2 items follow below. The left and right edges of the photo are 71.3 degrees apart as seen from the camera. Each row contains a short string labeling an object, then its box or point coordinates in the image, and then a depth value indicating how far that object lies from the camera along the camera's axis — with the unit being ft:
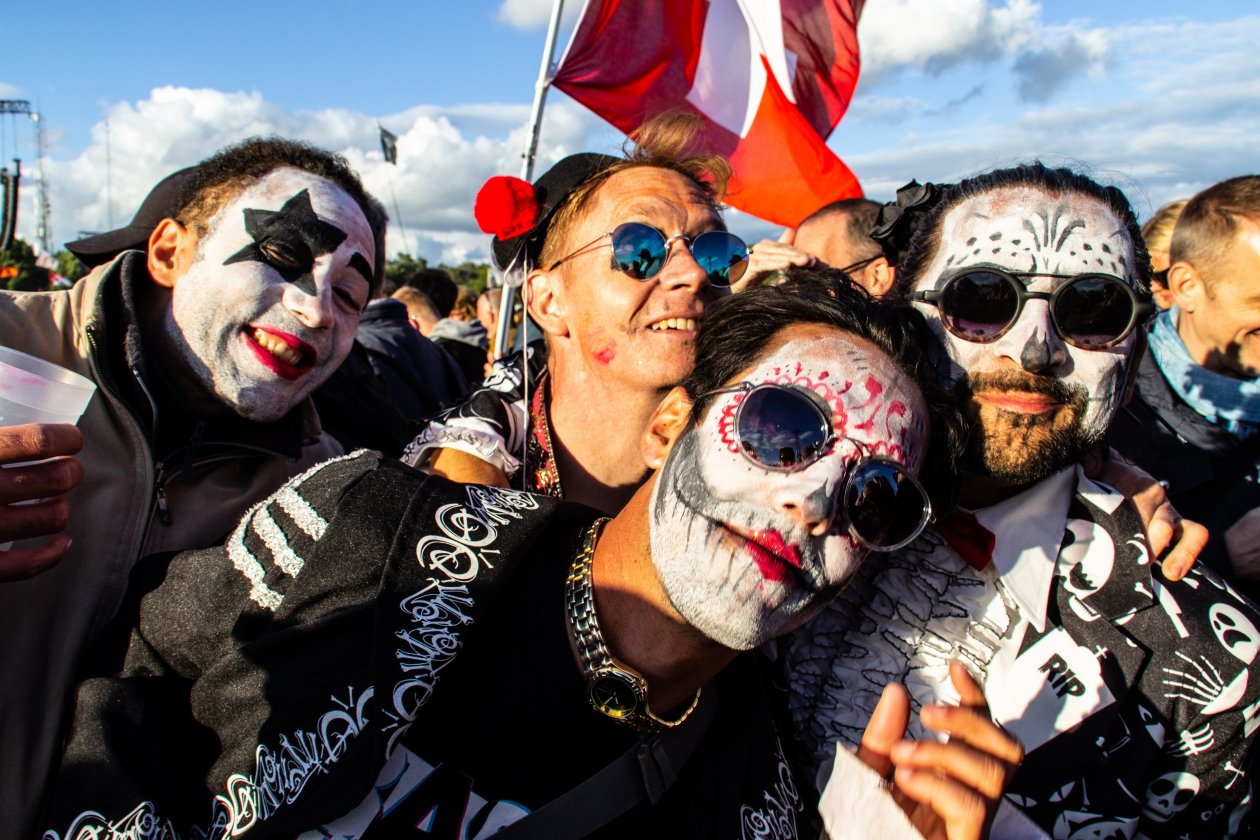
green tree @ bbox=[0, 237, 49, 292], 58.34
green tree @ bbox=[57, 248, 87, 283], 84.50
